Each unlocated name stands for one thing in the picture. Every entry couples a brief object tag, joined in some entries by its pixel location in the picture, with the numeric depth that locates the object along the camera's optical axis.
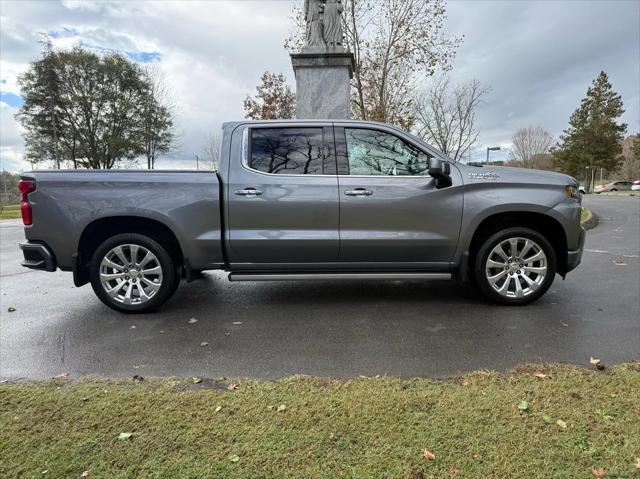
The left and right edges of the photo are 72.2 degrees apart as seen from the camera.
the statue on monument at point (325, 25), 9.02
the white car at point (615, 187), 56.38
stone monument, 8.77
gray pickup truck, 4.39
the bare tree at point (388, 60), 16.22
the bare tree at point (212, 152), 30.41
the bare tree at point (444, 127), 18.48
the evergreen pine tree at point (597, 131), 52.84
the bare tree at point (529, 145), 62.44
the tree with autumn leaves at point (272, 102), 23.64
